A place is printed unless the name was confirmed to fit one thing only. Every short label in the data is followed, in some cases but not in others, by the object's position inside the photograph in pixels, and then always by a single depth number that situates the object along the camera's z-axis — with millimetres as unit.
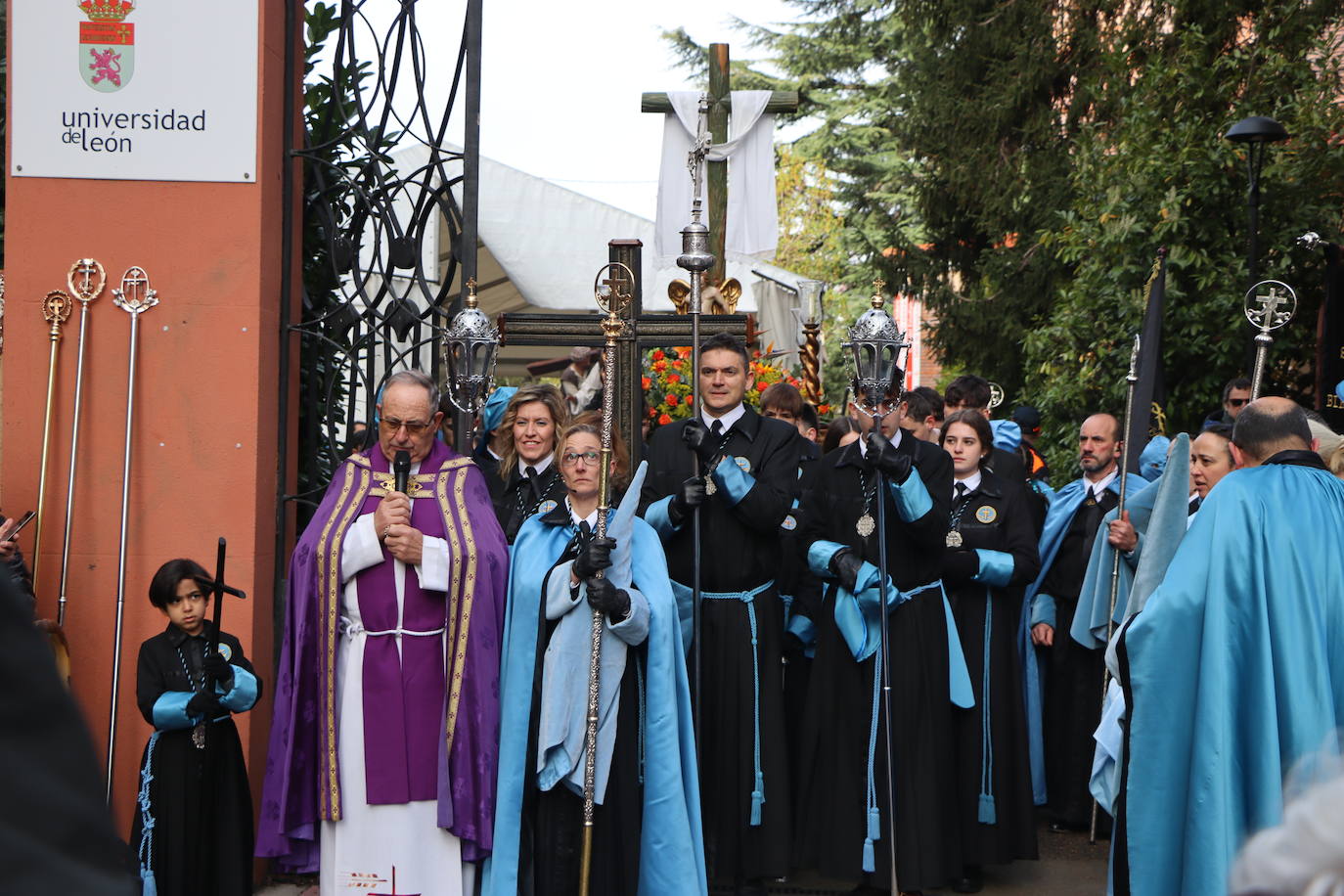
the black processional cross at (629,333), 6605
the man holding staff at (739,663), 5820
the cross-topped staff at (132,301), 5602
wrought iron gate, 5918
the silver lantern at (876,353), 5324
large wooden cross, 8906
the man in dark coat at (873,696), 5809
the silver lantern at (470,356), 5473
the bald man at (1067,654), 7129
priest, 5090
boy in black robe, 4879
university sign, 5621
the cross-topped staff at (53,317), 5613
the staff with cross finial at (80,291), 5605
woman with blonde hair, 5777
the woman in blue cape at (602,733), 4988
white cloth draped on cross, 9070
